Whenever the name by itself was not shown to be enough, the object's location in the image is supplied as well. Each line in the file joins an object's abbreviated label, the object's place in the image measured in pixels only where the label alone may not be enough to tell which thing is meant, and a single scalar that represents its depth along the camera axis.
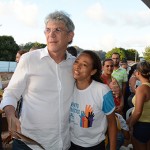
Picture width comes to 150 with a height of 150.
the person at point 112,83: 3.01
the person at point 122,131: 2.28
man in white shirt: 1.34
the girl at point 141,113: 2.16
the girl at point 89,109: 1.42
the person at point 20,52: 3.43
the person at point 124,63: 5.81
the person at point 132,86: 3.61
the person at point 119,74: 4.09
